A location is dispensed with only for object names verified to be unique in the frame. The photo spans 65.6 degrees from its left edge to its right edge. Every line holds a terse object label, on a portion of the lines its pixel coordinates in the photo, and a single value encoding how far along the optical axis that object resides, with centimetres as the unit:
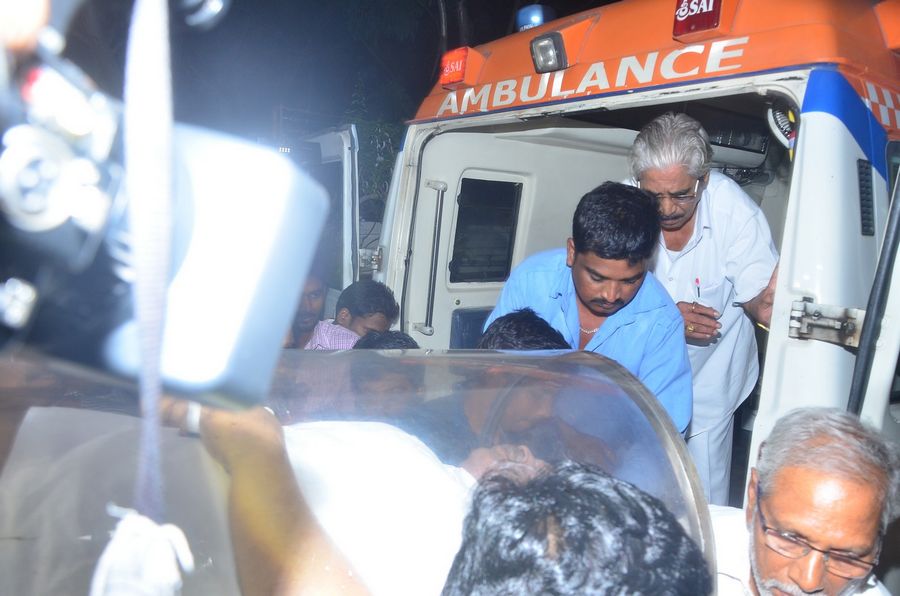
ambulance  199
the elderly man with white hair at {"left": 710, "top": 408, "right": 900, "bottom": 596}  162
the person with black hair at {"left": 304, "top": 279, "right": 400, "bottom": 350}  355
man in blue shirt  228
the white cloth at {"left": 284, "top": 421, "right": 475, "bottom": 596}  107
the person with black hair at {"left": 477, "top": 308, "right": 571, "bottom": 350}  208
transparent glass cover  89
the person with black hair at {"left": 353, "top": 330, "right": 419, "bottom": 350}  282
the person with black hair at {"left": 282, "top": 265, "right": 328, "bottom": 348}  386
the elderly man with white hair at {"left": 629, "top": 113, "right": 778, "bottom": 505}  270
